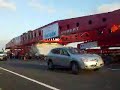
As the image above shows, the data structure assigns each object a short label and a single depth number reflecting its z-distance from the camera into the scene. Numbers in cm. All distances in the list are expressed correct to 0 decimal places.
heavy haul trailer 985
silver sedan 640
